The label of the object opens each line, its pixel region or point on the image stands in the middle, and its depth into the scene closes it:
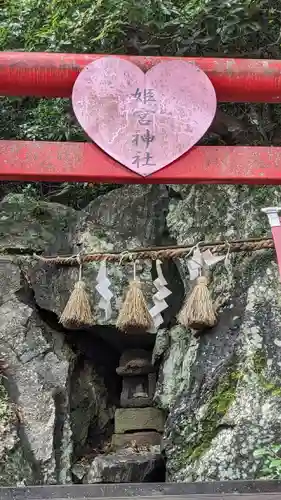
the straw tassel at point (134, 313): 3.39
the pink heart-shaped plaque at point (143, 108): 2.66
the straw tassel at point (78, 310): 3.52
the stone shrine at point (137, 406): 5.04
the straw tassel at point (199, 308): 3.43
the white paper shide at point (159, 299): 3.63
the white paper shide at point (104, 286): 3.43
